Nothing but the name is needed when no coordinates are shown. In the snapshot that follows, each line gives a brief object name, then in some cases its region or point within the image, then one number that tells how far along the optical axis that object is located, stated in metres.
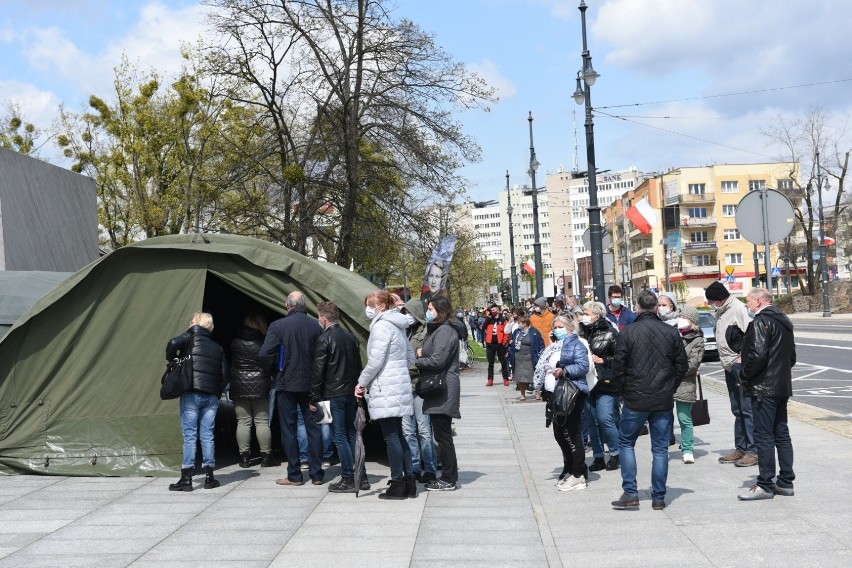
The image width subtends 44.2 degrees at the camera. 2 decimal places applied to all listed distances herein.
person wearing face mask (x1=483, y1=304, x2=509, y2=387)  25.94
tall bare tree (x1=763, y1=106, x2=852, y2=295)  72.50
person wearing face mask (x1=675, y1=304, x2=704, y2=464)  11.84
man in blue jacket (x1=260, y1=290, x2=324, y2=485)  11.08
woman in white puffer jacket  9.98
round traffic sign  12.48
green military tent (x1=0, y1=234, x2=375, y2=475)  11.95
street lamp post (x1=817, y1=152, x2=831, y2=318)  60.25
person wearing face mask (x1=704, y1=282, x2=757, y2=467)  11.27
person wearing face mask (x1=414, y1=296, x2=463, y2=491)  10.22
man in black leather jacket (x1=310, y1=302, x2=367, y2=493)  10.49
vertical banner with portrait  23.48
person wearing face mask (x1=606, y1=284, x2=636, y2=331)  15.14
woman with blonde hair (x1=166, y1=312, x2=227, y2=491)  10.84
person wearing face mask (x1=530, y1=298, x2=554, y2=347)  21.17
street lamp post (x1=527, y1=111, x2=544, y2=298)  37.11
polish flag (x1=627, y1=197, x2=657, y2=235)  26.62
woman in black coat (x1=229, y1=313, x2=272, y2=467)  11.92
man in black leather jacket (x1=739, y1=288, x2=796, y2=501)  9.18
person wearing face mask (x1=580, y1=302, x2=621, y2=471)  10.94
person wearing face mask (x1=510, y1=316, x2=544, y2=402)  19.73
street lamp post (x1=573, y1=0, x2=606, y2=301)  21.45
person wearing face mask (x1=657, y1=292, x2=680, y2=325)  11.73
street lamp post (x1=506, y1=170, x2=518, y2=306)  41.71
